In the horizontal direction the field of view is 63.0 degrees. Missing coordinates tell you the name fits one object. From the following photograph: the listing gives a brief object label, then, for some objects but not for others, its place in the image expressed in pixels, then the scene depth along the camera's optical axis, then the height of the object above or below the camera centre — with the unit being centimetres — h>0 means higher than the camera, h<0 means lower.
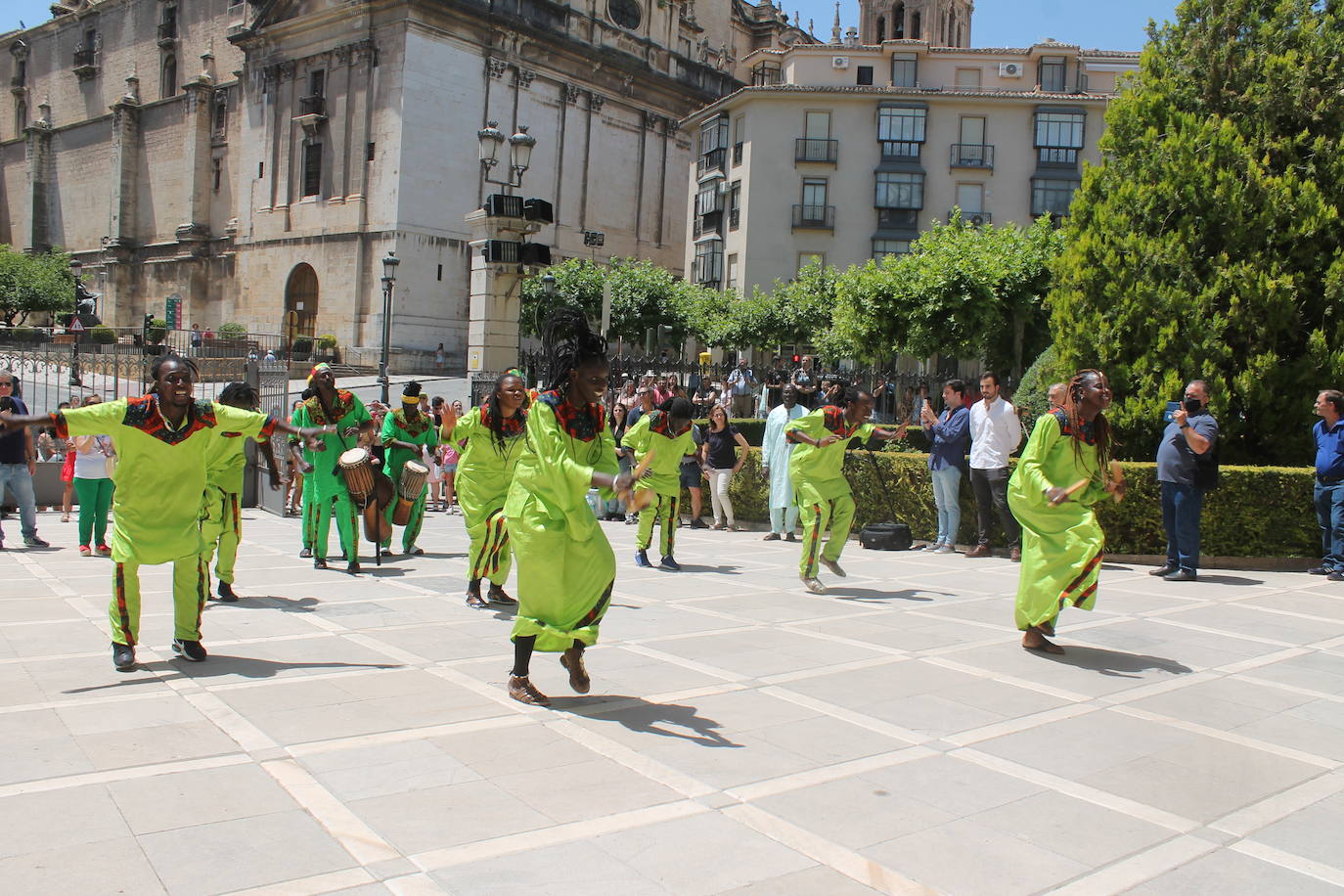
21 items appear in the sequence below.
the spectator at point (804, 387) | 1180 +19
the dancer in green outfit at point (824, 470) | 959 -57
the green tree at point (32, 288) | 5503 +424
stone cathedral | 4394 +1125
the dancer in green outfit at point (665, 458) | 1100 -61
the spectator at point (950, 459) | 1258 -55
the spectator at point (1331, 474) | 1040 -45
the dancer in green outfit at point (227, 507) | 847 -100
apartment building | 4200 +1024
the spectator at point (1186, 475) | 1009 -51
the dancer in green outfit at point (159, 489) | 617 -65
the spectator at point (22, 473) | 1176 -113
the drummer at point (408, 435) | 1062 -47
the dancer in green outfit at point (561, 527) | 559 -69
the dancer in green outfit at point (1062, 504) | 702 -59
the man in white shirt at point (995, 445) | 1204 -36
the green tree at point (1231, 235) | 1222 +215
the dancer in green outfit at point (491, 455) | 877 -51
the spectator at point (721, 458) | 1438 -76
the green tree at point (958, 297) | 2872 +302
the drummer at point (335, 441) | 997 -53
